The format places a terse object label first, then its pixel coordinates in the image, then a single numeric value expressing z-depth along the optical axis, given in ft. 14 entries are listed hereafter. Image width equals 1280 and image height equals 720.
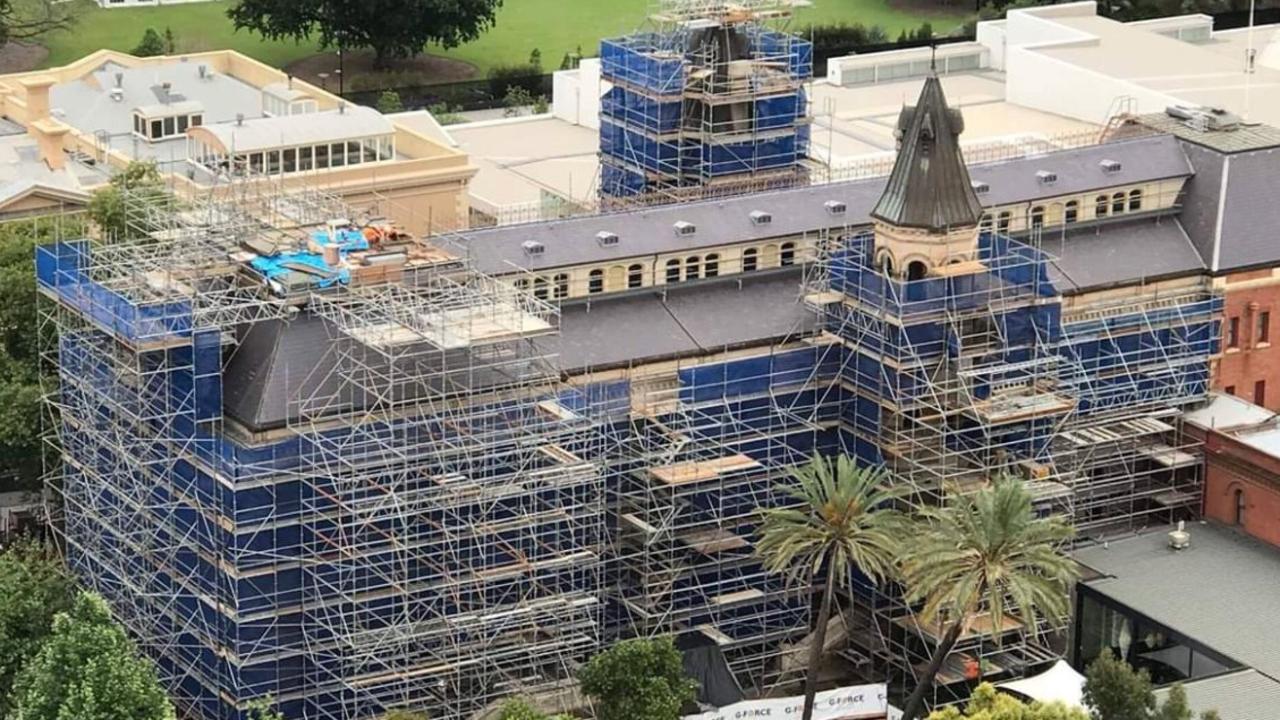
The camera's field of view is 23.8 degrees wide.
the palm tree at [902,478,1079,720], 319.06
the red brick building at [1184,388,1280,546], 368.48
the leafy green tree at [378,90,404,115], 570.46
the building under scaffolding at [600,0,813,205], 405.39
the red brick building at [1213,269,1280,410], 392.88
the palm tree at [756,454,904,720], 326.65
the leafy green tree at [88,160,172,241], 382.34
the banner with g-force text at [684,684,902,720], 335.47
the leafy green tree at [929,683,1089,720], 308.60
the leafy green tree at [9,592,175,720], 301.22
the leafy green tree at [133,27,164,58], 606.55
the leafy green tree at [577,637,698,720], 320.91
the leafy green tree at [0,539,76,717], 328.08
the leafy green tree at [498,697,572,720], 309.42
